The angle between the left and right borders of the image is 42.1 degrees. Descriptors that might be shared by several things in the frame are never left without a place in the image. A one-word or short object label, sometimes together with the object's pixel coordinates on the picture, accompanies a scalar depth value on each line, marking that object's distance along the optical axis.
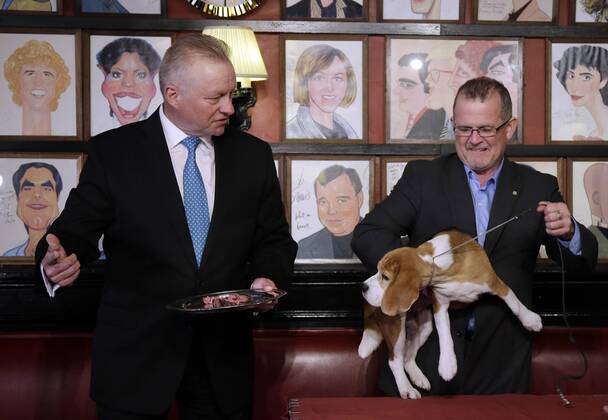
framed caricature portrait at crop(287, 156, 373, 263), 3.90
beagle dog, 2.24
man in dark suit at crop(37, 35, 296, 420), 2.41
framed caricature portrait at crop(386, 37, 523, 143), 3.92
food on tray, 2.24
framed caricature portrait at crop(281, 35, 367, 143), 3.89
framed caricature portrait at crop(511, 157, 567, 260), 3.98
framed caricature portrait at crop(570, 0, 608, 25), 3.96
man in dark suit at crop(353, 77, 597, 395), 2.40
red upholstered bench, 3.40
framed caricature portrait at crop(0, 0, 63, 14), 3.78
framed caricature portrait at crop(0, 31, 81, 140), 3.78
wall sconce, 3.58
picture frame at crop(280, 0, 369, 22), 3.86
